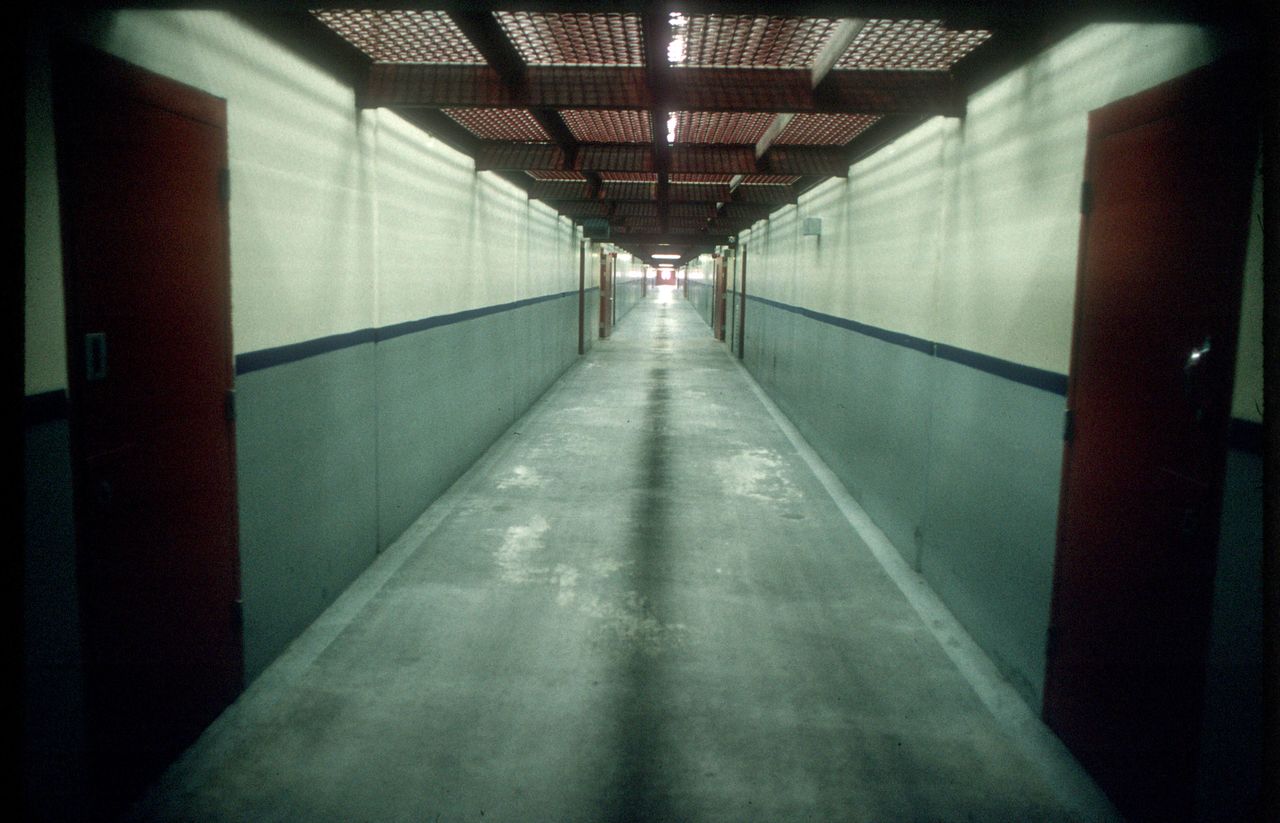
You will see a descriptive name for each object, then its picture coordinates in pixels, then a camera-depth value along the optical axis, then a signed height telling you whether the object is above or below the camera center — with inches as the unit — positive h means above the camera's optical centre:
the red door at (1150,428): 90.0 -13.9
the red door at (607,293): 837.2 +10.2
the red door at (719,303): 828.4 +2.9
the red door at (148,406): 93.6 -14.6
